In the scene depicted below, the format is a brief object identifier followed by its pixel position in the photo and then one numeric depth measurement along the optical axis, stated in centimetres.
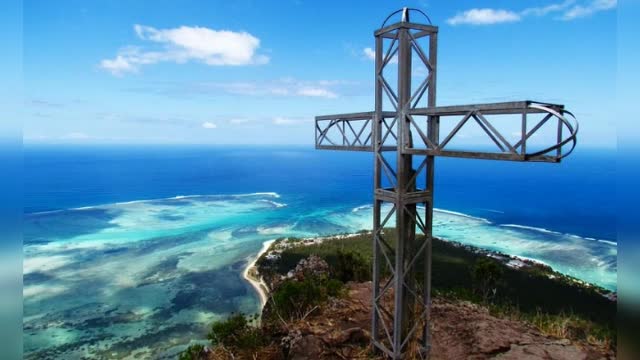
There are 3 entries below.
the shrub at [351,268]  1498
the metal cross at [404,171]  520
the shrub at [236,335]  773
